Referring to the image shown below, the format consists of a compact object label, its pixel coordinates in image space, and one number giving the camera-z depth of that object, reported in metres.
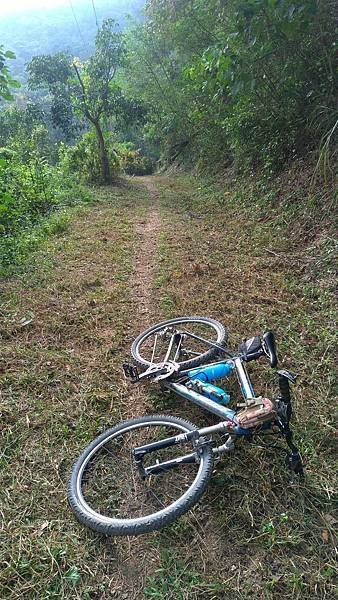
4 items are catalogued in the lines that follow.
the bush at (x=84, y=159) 13.49
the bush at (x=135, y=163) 20.86
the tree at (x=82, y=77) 11.73
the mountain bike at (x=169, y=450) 2.02
